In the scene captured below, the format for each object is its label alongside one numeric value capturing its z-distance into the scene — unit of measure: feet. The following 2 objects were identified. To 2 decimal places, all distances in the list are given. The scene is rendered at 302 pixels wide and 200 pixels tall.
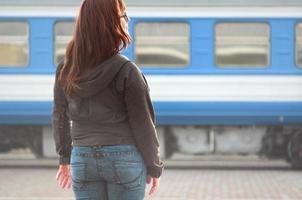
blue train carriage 68.65
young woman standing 18.96
